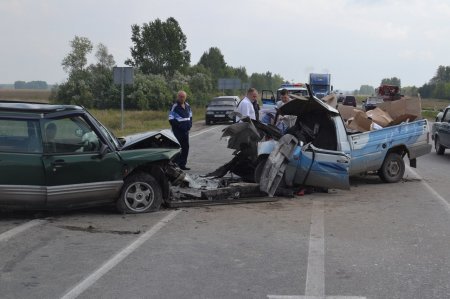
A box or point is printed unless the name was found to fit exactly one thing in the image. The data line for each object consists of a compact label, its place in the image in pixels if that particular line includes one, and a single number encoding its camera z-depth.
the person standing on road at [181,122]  12.38
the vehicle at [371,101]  41.66
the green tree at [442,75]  144.25
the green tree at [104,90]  56.44
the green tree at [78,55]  66.31
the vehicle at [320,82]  42.16
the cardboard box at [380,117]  11.64
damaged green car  7.02
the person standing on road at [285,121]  10.73
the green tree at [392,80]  140.70
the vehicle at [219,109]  32.78
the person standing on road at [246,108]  11.98
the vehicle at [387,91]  45.49
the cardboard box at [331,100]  11.34
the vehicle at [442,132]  16.11
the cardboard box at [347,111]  11.98
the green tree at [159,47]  67.00
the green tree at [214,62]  98.99
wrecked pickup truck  9.13
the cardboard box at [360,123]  10.97
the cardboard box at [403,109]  11.55
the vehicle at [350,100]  41.75
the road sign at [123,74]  23.52
